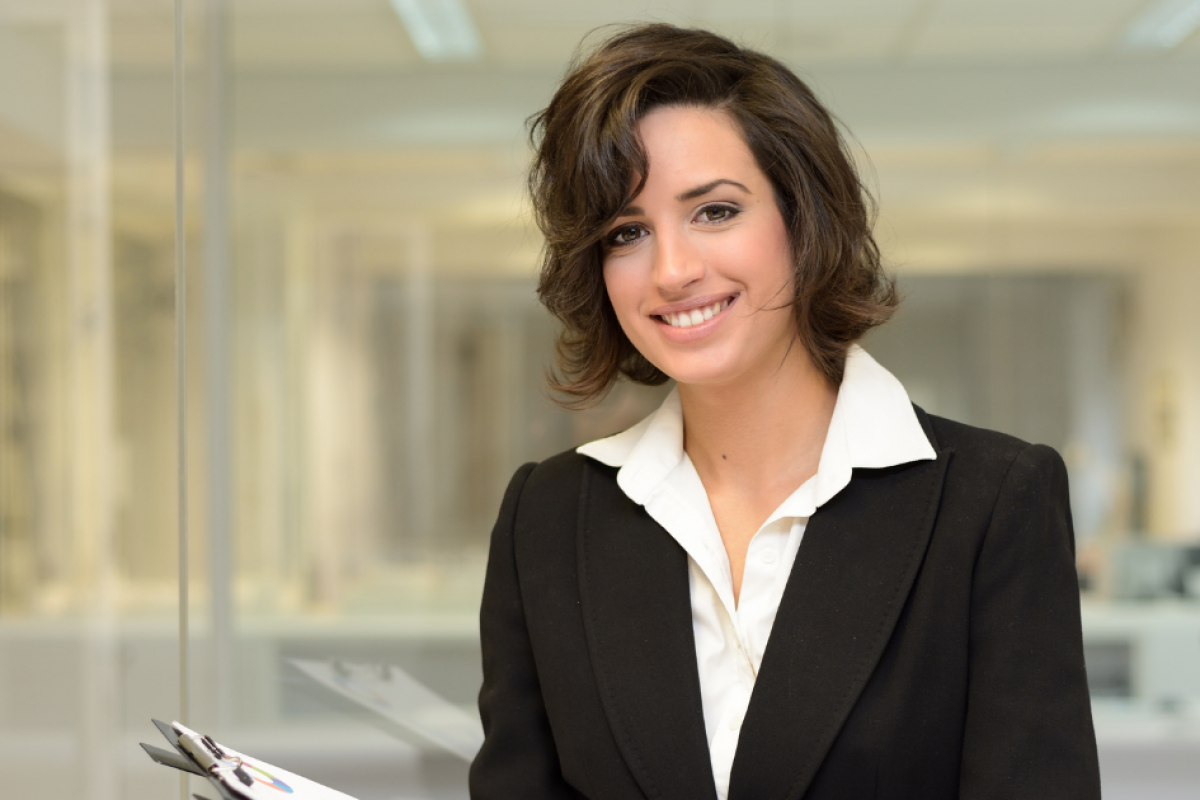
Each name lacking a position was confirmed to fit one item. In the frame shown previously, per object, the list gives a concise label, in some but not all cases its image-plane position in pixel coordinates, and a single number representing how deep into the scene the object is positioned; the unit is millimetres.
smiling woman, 1254
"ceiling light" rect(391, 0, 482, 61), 2465
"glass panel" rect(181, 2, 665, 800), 2502
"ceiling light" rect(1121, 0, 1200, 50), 2439
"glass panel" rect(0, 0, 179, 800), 1991
